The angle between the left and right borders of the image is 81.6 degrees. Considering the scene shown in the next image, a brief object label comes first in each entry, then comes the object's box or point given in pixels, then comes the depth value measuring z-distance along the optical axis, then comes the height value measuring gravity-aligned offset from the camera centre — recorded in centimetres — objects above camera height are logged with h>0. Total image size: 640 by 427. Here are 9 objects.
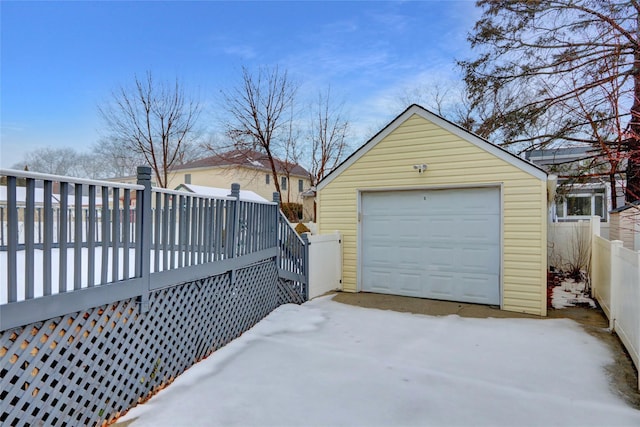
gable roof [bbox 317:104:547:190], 621 +136
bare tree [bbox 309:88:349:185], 1888 +421
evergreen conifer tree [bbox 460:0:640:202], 959 +444
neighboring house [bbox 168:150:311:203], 2171 +266
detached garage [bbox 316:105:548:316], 626 -1
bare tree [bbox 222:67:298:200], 1673 +499
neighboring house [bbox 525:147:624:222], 1112 +99
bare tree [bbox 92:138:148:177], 1939 +351
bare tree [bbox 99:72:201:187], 1698 +462
